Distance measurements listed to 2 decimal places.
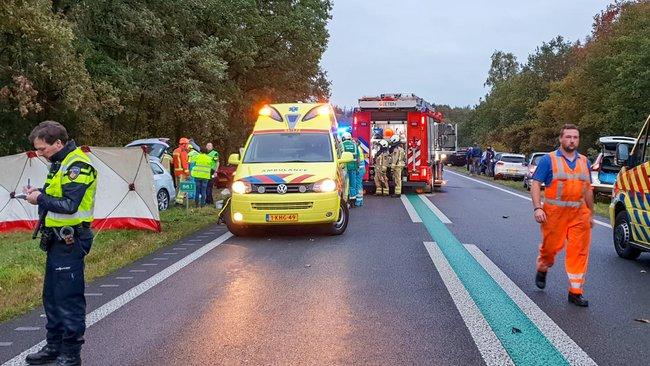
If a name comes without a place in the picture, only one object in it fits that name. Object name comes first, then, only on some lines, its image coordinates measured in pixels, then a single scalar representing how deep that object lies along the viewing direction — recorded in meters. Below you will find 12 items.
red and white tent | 12.06
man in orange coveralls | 6.52
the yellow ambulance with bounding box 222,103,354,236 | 11.03
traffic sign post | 17.11
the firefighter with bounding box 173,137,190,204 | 17.69
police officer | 4.57
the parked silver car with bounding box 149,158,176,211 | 16.64
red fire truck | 21.92
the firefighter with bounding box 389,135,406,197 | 20.55
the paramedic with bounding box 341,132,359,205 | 16.08
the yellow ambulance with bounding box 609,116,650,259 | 8.49
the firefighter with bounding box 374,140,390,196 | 20.88
